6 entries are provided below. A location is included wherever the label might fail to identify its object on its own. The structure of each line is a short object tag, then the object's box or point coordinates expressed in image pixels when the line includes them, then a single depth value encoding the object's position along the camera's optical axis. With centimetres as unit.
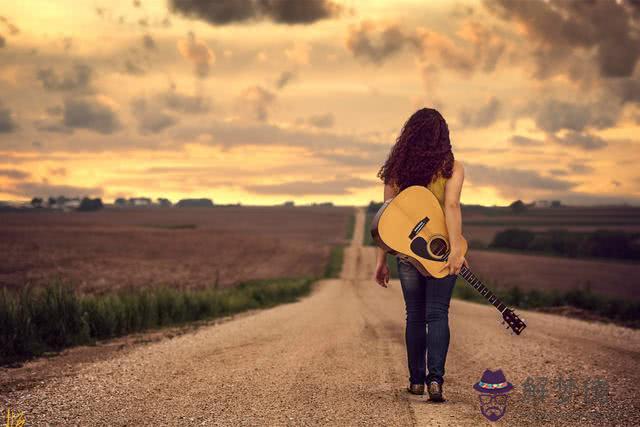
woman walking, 571
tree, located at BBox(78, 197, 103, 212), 14450
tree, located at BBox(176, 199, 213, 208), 19616
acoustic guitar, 564
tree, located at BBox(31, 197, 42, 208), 14962
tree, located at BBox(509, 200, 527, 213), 13045
